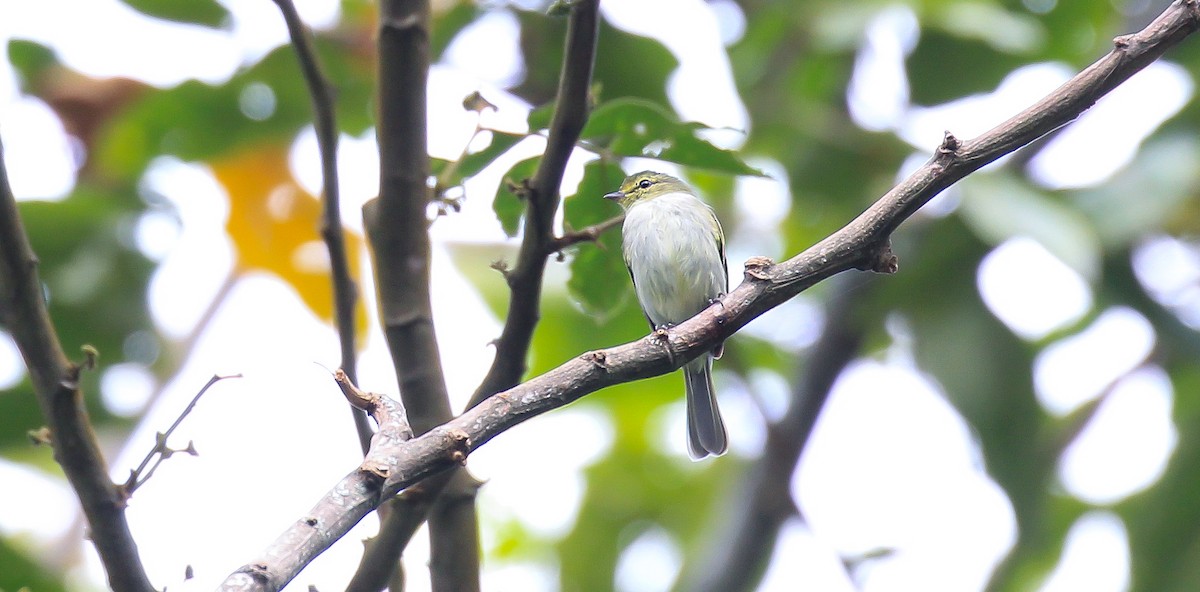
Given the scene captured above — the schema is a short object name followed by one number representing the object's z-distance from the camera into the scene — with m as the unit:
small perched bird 9.87
